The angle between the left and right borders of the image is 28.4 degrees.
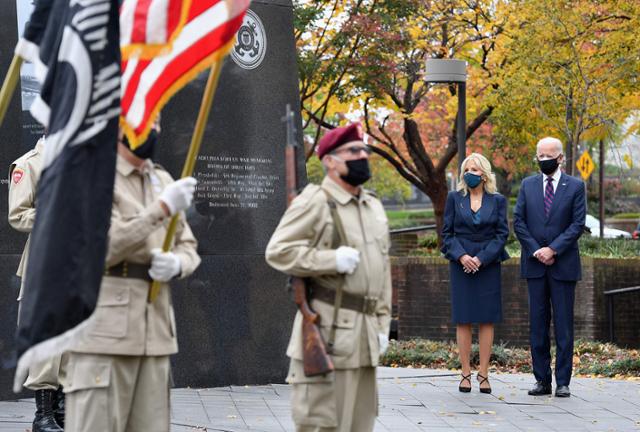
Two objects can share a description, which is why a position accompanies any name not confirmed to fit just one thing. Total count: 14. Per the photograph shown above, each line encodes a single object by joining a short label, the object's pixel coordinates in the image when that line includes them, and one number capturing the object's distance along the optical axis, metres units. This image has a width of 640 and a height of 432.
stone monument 11.09
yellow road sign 32.77
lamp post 17.58
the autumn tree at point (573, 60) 20.42
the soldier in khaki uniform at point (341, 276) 6.18
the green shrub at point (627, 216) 52.54
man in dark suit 11.20
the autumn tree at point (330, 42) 21.62
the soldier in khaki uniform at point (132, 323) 5.78
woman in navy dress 11.34
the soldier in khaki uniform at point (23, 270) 8.44
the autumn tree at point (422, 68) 22.89
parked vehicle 41.97
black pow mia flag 5.41
